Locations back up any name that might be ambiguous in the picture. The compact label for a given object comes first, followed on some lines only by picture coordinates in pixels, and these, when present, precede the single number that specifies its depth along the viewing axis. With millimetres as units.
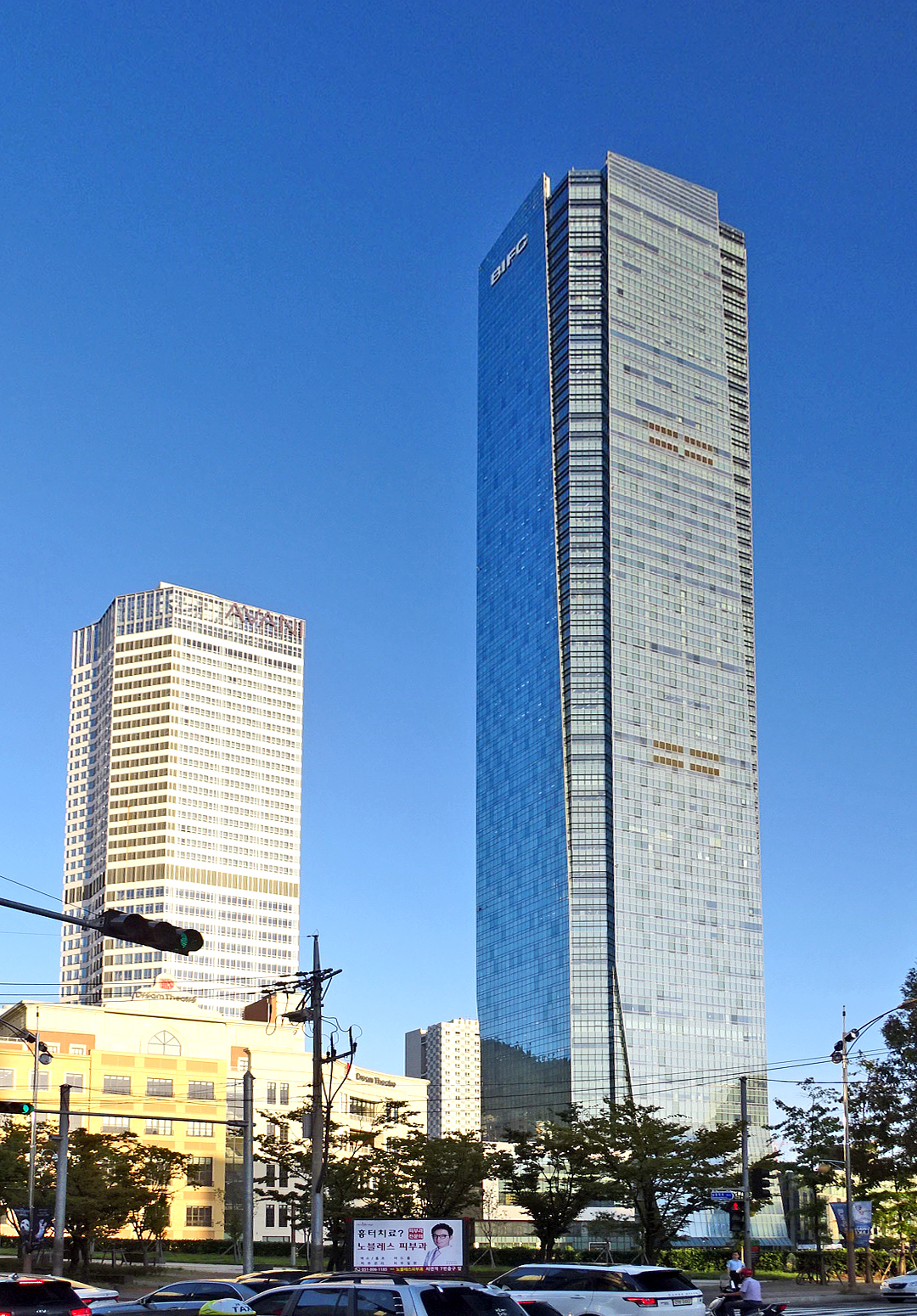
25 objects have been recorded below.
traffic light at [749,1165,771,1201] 53094
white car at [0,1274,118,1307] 34438
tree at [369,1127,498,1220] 72000
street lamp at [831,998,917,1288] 55331
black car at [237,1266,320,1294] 38562
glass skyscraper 192000
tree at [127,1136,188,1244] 78500
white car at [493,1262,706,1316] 28969
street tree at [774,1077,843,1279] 75500
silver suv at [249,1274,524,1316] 21547
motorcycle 27148
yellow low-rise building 120438
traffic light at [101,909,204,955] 20953
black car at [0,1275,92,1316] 25719
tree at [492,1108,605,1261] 69125
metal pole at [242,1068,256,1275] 52088
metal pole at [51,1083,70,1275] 52938
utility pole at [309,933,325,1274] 46531
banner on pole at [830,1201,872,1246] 57656
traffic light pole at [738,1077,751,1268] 51281
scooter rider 27078
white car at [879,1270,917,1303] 50750
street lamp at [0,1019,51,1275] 59562
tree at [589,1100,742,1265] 67375
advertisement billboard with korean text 41094
